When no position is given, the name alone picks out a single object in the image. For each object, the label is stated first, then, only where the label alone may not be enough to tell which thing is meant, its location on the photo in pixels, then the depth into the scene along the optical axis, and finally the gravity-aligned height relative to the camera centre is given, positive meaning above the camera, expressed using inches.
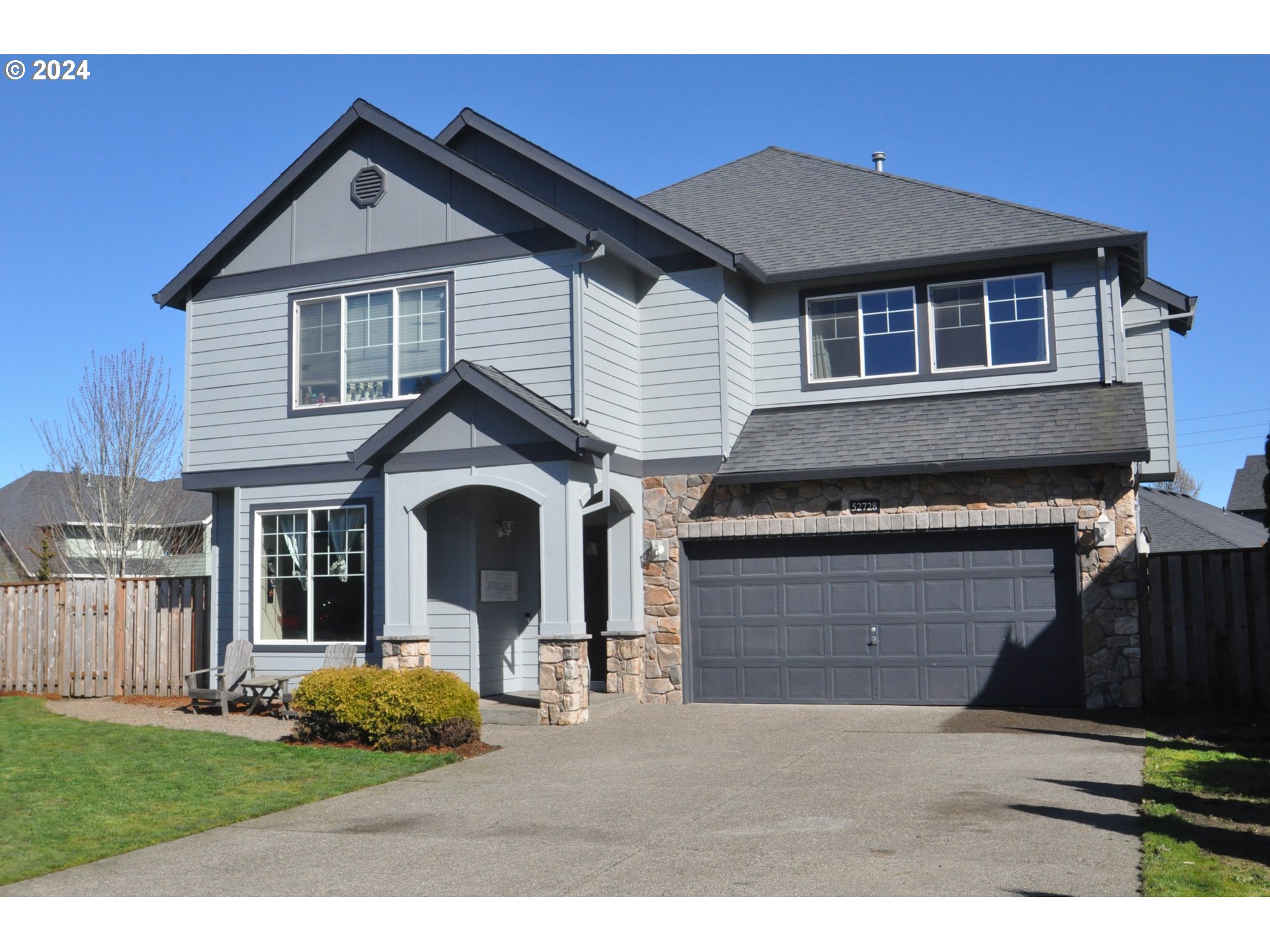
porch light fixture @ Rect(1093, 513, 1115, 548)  571.2 +14.5
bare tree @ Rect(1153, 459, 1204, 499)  2316.7 +155.3
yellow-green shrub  475.5 -50.0
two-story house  582.2 +70.9
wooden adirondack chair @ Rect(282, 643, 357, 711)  606.5 -40.7
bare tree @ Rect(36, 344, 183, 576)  1130.0 +87.9
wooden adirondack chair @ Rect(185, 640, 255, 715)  602.5 -52.4
